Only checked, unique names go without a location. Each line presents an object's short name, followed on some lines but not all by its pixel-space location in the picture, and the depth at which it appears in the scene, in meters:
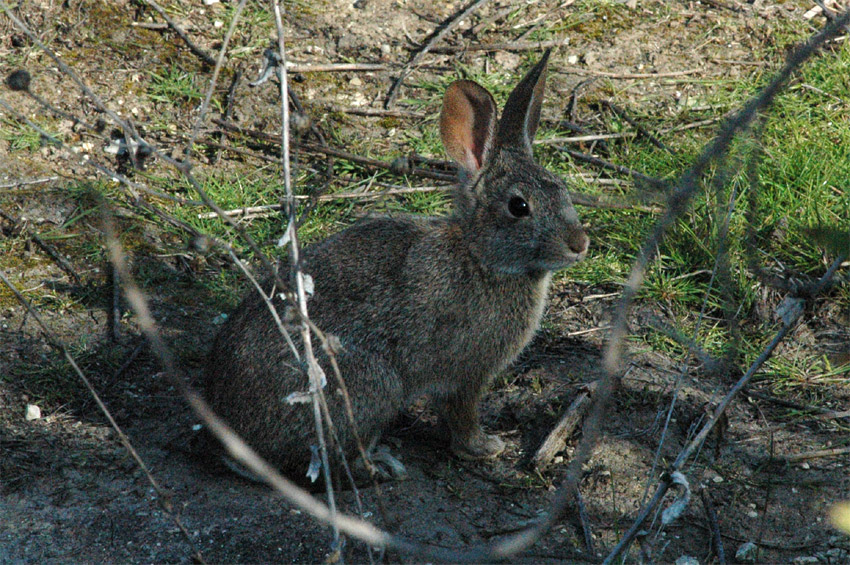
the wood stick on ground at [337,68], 13.09
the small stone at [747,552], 7.48
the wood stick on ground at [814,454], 8.42
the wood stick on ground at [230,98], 12.20
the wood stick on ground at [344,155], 11.46
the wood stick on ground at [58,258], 10.37
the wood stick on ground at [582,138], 12.01
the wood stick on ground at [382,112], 12.75
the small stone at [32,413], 8.73
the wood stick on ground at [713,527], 7.43
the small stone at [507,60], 13.45
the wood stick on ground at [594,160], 11.69
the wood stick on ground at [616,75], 13.25
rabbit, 8.03
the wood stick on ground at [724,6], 14.27
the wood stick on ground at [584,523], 7.65
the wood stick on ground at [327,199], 11.04
